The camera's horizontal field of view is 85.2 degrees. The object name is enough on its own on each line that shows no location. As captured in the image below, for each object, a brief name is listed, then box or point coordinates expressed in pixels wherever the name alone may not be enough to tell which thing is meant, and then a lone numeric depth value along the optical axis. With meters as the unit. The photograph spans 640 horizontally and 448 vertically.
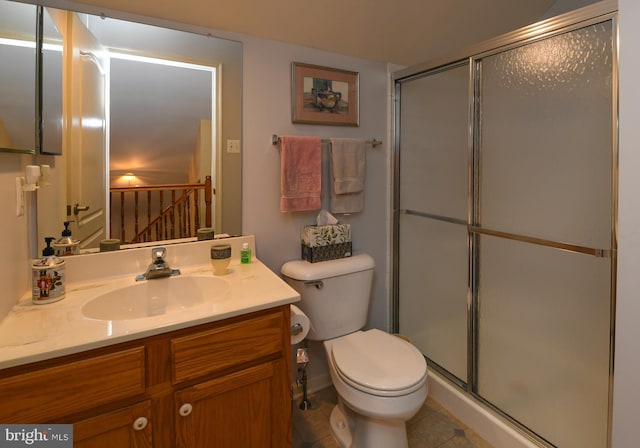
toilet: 1.32
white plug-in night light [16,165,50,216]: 1.08
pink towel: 1.69
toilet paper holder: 1.33
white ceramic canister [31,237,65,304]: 1.08
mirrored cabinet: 0.97
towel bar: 1.70
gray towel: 1.83
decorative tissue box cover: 1.76
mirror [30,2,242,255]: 1.26
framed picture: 1.75
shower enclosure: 1.27
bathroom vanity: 0.84
